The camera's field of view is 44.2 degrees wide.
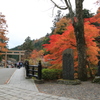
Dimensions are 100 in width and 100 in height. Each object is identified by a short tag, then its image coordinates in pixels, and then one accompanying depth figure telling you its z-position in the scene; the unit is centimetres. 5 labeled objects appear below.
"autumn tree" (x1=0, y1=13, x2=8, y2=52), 2495
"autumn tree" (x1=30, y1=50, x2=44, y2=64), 2885
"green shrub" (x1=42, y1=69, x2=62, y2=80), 869
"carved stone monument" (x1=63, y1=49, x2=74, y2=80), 768
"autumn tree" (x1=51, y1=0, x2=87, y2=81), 838
